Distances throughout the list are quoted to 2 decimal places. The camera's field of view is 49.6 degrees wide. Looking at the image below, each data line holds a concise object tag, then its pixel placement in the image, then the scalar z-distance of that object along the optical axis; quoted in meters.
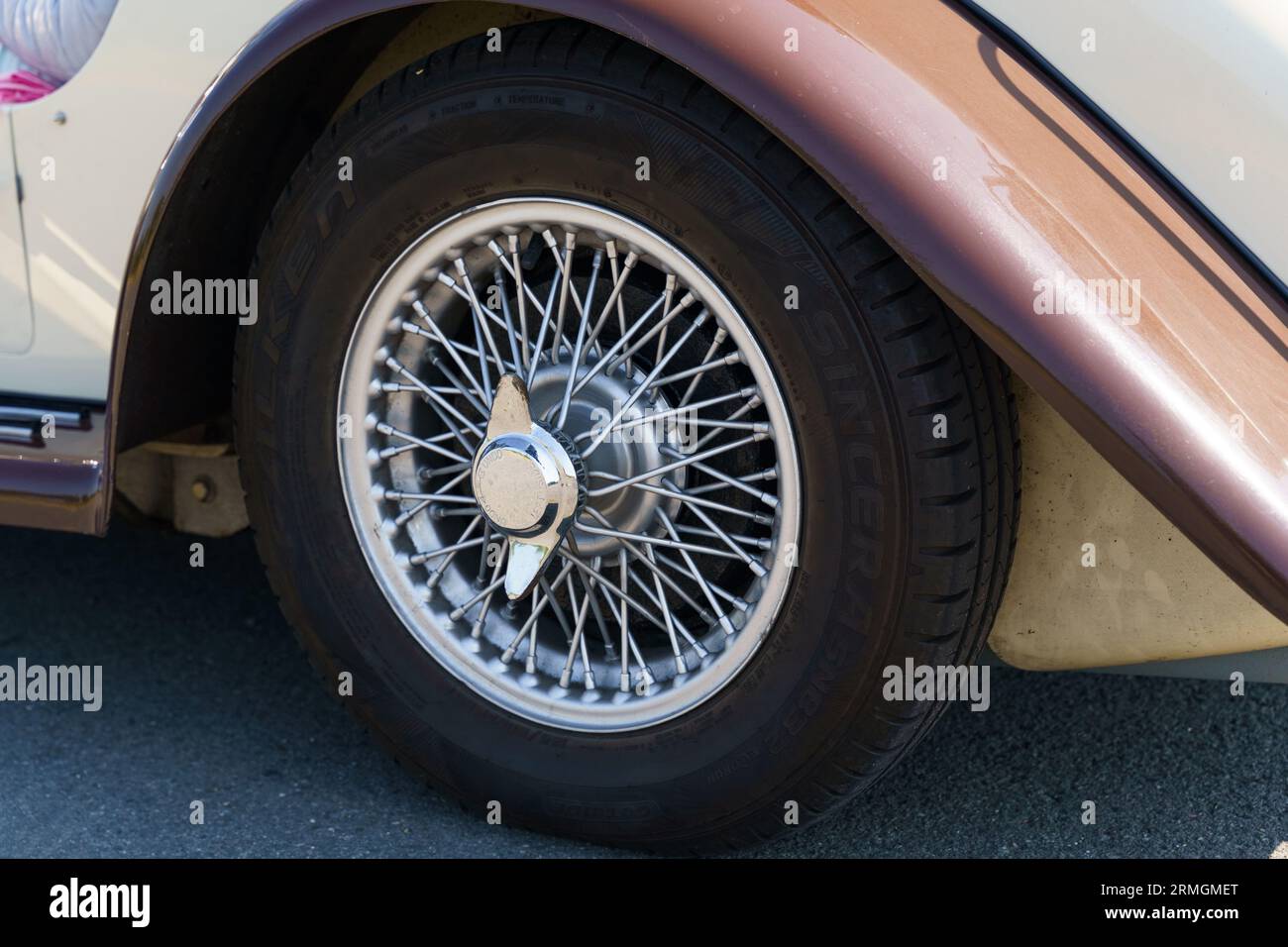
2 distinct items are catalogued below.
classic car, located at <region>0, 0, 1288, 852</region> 1.66
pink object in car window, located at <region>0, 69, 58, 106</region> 2.32
